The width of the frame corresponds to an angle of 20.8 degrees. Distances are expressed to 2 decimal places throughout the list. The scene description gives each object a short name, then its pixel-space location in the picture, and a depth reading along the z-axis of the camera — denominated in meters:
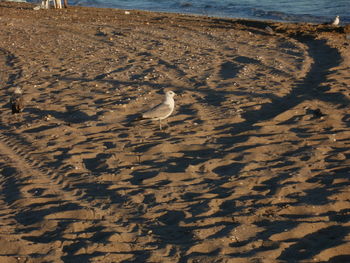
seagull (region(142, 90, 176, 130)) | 15.05
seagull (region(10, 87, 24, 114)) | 17.51
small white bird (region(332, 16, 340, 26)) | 35.84
